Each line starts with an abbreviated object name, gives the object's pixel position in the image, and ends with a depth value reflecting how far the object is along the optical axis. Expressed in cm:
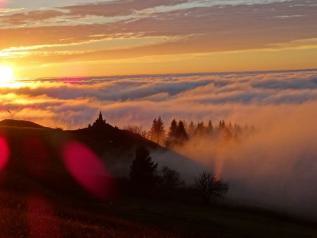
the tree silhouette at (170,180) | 11638
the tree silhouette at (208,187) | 11250
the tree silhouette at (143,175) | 10862
